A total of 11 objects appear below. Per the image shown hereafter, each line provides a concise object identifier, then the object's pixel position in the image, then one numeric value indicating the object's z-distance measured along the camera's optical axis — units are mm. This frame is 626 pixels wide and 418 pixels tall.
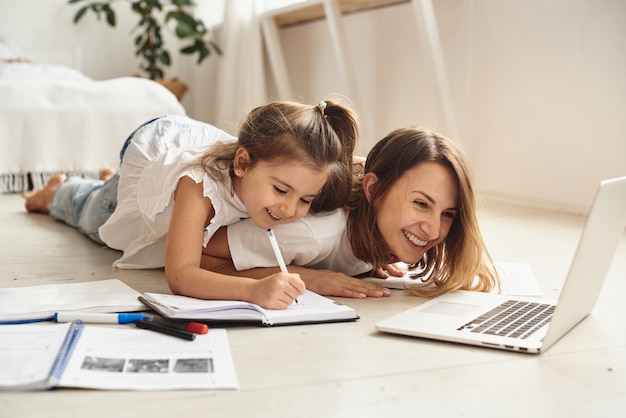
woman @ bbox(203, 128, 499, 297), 1378
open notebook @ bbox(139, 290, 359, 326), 1096
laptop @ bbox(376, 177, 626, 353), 1029
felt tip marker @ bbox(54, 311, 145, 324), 1104
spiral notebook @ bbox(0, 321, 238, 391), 854
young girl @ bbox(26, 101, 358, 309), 1238
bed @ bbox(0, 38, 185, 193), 3078
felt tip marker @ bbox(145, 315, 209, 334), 1054
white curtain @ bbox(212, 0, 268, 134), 4156
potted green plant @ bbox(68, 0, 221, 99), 4441
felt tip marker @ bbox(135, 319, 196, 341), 1017
